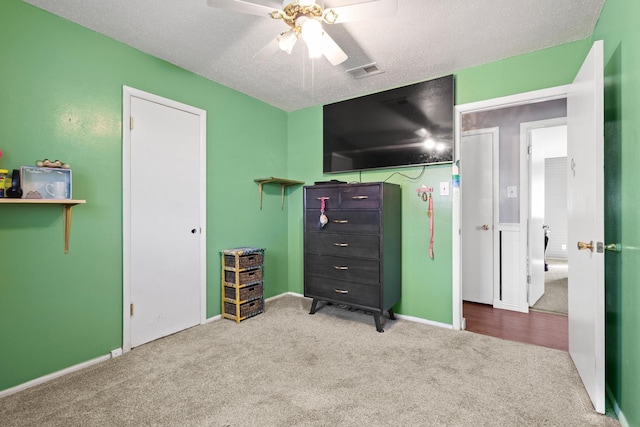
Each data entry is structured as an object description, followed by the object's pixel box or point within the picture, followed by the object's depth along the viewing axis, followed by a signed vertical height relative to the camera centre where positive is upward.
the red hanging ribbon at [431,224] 2.86 -0.10
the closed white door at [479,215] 3.49 -0.01
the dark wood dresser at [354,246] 2.65 -0.30
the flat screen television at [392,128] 2.77 +0.89
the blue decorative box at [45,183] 1.76 +0.20
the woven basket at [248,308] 2.91 -0.94
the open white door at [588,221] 1.51 -0.04
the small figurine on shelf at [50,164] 1.80 +0.31
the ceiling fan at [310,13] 1.47 +1.05
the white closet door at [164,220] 2.36 -0.05
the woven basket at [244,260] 2.88 -0.46
